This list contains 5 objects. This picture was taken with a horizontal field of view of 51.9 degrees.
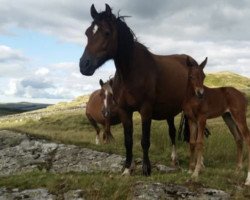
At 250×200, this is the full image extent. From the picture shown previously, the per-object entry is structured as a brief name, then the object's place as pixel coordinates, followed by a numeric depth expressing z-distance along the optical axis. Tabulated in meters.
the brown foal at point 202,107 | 6.66
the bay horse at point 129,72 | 5.92
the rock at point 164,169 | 7.65
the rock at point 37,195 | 5.05
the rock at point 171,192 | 5.15
